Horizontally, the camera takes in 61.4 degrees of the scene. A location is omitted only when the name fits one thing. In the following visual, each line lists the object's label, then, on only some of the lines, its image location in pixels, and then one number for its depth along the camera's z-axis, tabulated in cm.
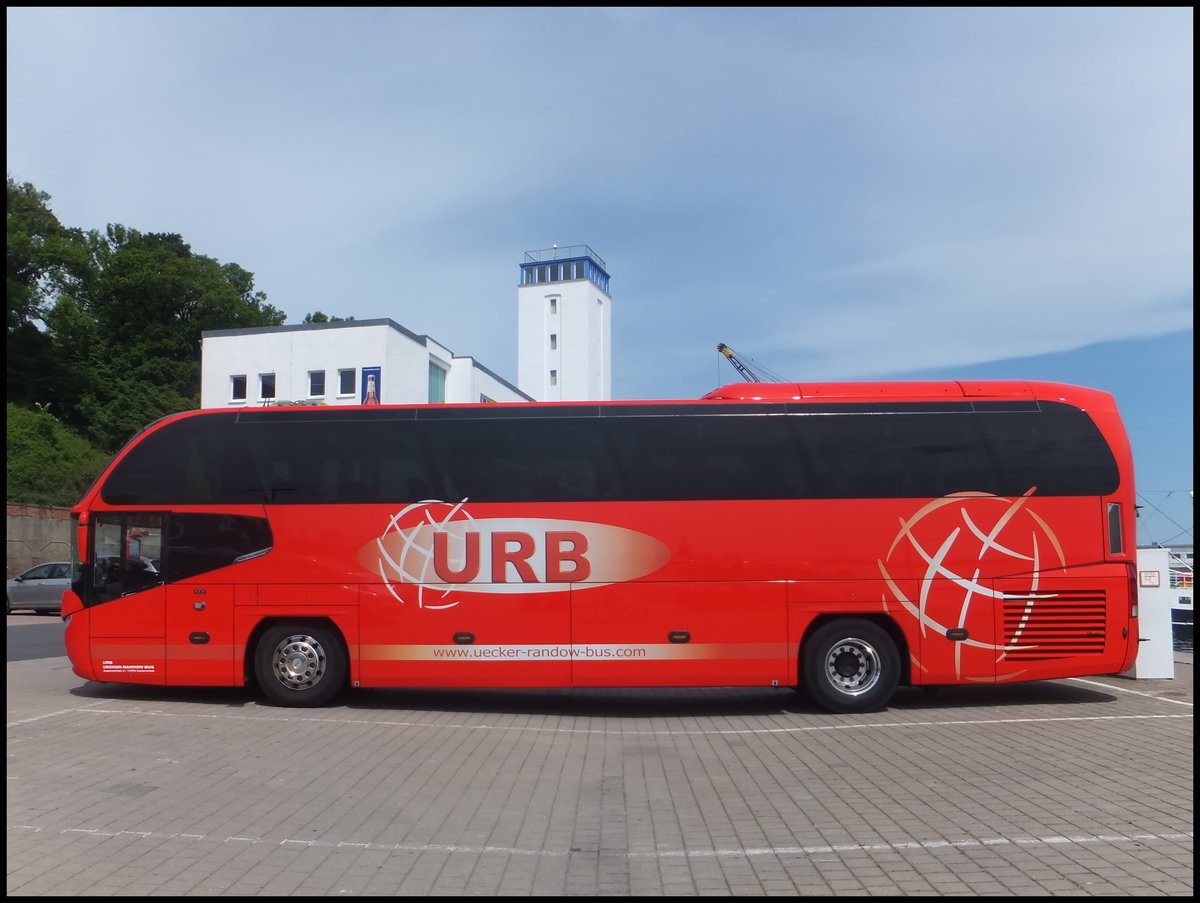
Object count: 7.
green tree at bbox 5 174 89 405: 5016
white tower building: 7238
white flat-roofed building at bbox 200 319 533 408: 4162
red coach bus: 1140
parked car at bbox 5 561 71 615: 2814
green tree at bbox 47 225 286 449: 5547
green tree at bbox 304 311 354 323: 7018
